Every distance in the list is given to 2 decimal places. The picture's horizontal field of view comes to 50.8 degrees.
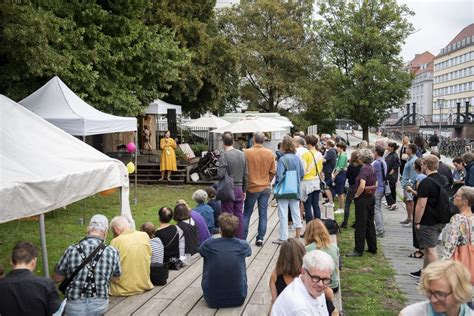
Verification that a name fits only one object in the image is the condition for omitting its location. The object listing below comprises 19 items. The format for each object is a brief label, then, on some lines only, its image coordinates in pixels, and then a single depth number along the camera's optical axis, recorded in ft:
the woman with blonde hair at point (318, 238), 17.30
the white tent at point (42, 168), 14.69
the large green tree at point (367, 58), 110.01
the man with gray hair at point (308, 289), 10.81
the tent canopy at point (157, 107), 71.92
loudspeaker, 75.51
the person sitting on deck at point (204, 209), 27.81
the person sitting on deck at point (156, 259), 20.39
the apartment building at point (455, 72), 295.48
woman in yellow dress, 57.62
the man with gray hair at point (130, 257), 18.74
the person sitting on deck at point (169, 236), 21.95
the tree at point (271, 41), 120.26
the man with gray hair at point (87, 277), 15.79
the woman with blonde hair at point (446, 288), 10.22
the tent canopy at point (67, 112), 35.47
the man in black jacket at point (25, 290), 13.28
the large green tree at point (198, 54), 79.10
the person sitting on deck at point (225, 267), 17.44
